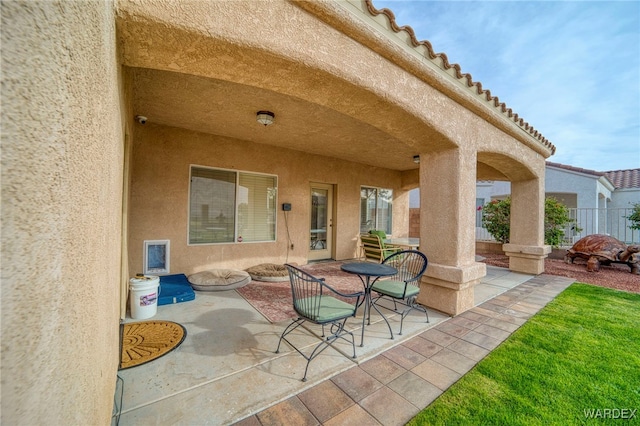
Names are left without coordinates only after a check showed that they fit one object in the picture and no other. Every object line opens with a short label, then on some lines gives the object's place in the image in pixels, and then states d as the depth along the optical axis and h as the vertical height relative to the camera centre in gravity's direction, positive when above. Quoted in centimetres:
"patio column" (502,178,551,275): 589 -23
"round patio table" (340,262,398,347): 283 -67
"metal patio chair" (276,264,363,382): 230 -96
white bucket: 322 -114
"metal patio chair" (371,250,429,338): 310 -95
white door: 719 -23
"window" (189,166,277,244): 523 +15
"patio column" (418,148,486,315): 343 -18
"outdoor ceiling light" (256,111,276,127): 401 +159
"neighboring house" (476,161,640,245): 939 +127
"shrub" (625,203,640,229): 730 +9
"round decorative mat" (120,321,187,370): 241 -143
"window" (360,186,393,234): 824 +23
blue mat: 379 -129
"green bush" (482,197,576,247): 746 -5
